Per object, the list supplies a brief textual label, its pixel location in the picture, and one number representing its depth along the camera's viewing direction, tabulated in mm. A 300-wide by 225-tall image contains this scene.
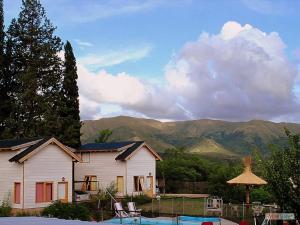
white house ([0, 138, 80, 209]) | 33312
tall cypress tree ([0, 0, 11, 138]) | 54594
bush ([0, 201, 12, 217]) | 29125
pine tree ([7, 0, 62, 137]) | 52594
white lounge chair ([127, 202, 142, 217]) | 31141
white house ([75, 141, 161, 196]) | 43000
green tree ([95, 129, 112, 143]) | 68188
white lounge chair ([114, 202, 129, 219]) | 30766
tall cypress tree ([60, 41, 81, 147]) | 52500
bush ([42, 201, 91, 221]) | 27203
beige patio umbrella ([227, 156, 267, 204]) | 29000
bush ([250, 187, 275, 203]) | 35625
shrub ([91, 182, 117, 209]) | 36562
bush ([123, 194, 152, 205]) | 38531
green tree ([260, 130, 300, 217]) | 18109
